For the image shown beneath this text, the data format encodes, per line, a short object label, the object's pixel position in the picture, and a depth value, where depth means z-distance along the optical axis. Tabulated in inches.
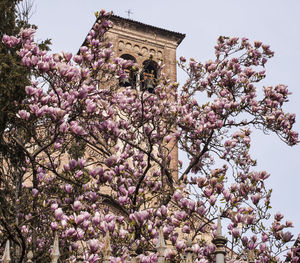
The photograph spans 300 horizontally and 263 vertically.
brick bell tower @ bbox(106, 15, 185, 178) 2674.7
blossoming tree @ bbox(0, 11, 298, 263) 665.6
